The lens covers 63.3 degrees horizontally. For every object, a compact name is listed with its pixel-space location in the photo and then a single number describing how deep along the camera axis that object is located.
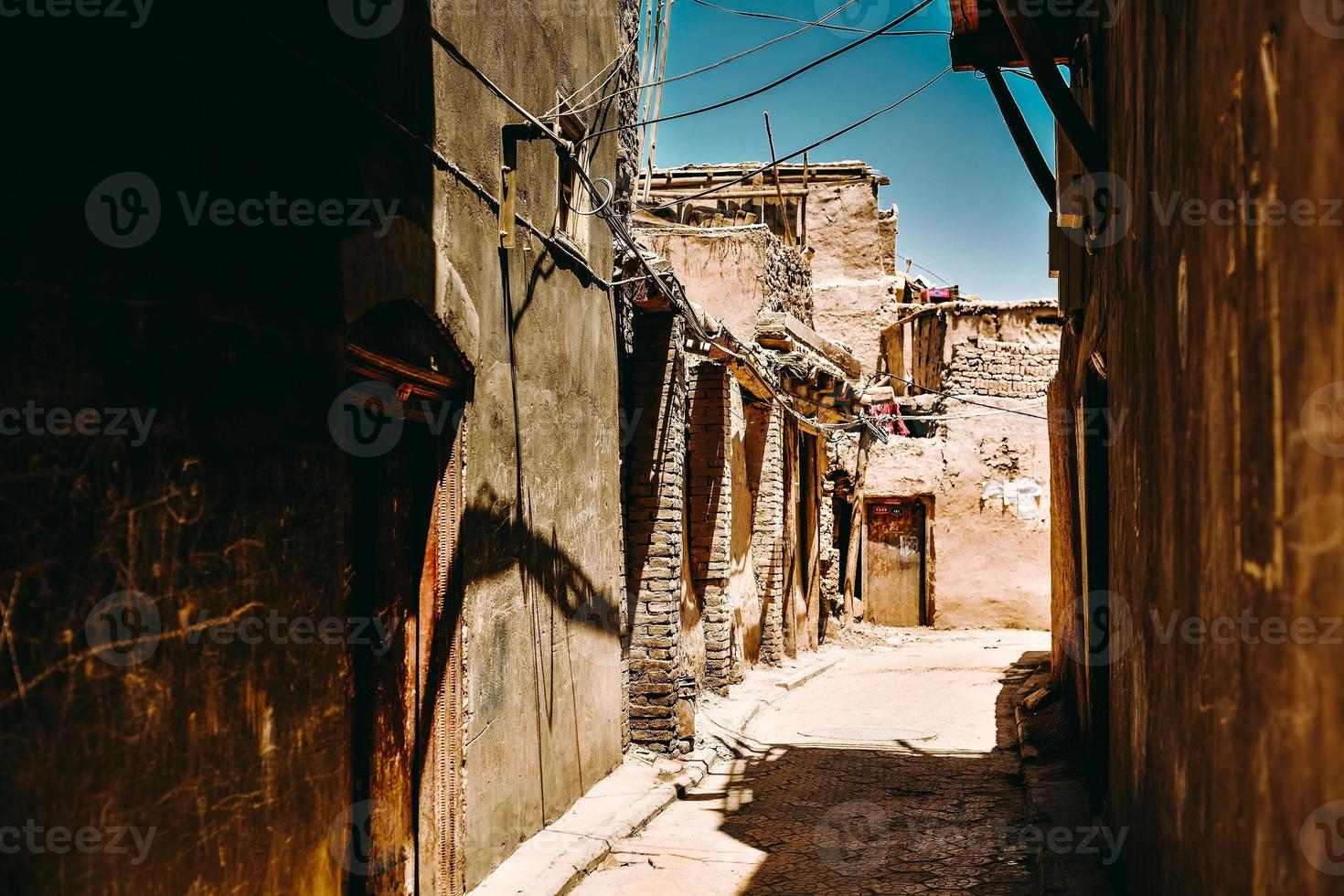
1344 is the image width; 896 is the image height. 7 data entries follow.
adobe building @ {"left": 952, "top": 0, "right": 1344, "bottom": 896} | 1.87
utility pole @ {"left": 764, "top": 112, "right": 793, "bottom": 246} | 19.47
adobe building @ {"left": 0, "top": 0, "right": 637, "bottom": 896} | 2.63
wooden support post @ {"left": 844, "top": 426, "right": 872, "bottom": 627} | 19.83
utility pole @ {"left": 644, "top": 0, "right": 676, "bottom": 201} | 8.31
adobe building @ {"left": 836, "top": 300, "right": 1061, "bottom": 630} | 19.22
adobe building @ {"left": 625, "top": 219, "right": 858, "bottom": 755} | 8.45
